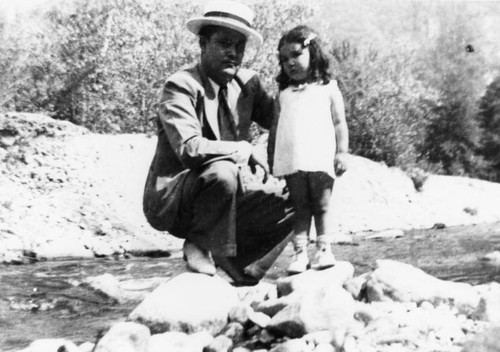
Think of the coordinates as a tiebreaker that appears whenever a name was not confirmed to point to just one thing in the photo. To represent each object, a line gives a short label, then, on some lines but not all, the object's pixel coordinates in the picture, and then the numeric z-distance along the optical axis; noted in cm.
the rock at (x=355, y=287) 421
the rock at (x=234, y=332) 381
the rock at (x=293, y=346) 333
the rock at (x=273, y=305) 388
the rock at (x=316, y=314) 356
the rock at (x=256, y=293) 436
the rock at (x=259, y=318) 386
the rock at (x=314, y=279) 401
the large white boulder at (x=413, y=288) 383
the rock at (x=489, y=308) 341
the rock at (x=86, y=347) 374
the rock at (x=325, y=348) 326
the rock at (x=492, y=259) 649
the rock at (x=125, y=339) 346
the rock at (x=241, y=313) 394
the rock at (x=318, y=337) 339
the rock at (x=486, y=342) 271
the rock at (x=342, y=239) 977
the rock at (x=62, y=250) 957
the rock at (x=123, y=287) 566
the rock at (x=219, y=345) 356
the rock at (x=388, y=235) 1046
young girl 428
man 405
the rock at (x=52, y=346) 359
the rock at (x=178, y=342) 354
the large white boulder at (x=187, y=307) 387
